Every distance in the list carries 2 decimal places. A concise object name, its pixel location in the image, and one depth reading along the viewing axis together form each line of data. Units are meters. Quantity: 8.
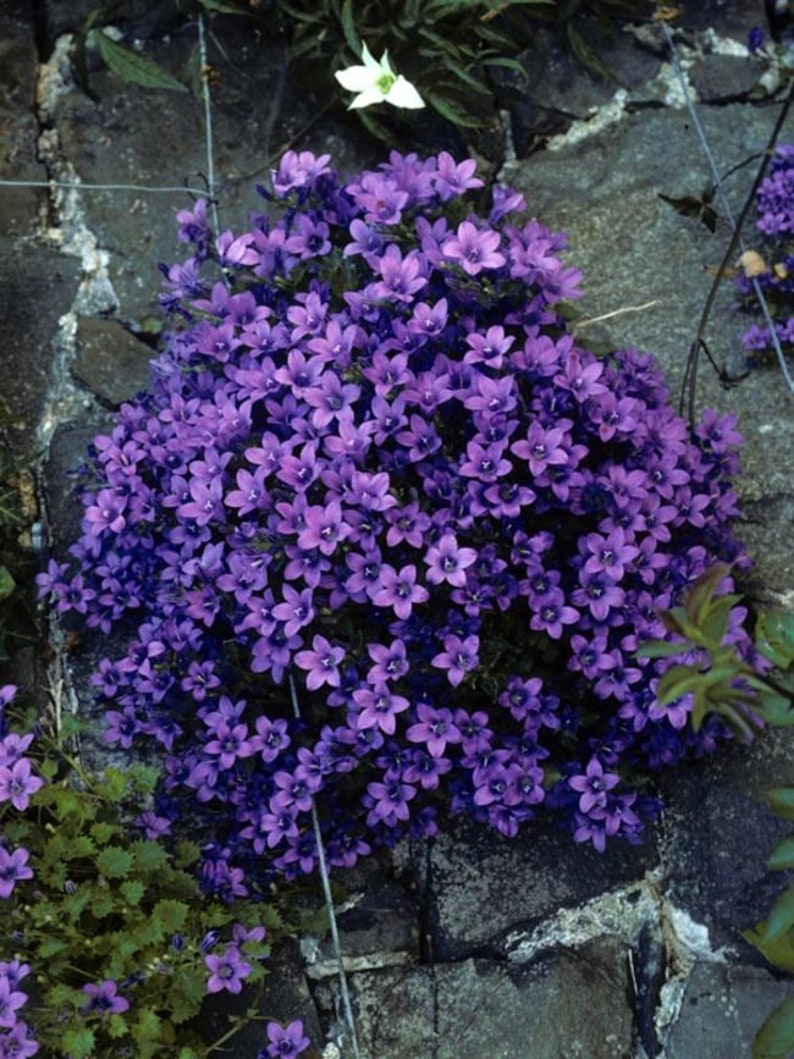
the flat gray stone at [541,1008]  2.71
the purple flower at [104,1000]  2.54
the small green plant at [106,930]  2.55
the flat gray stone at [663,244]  3.34
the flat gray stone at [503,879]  2.84
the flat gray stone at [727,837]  2.79
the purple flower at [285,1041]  2.61
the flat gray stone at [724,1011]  2.68
